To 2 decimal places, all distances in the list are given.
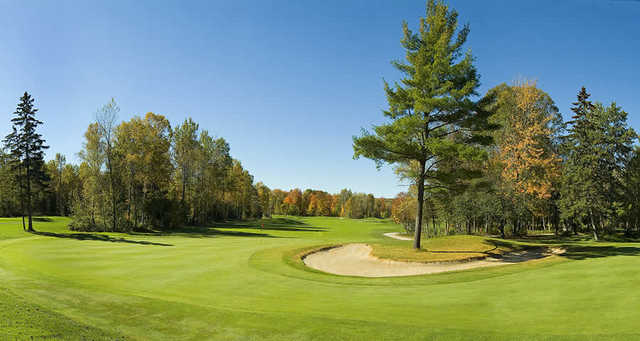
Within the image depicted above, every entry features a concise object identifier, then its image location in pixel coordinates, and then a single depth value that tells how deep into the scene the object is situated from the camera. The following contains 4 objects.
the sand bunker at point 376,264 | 15.80
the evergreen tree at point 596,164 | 31.33
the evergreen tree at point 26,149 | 34.59
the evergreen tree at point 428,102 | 19.20
